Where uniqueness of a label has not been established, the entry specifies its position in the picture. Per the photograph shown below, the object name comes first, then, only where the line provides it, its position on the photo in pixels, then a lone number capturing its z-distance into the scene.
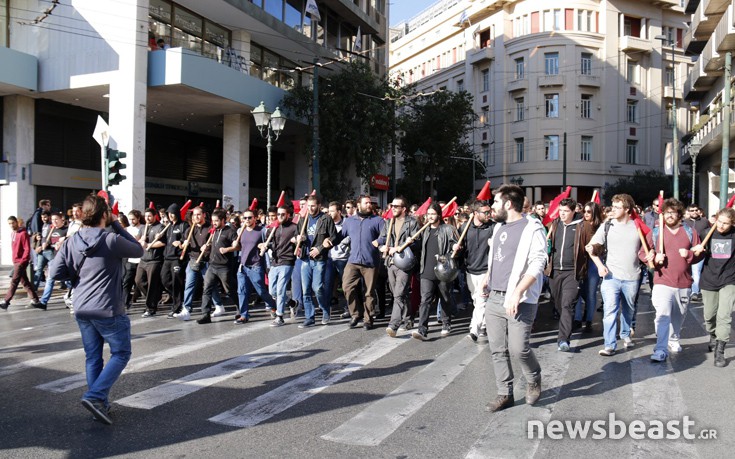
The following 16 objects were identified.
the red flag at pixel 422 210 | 10.28
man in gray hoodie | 4.86
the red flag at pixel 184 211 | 11.16
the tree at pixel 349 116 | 23.45
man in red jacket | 10.89
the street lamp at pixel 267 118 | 16.42
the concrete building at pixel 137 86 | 18.31
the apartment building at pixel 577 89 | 46.53
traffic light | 12.77
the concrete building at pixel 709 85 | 25.61
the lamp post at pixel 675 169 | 27.75
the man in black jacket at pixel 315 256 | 9.40
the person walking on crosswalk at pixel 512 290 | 5.02
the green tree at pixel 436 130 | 34.41
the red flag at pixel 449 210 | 9.87
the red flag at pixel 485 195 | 8.45
